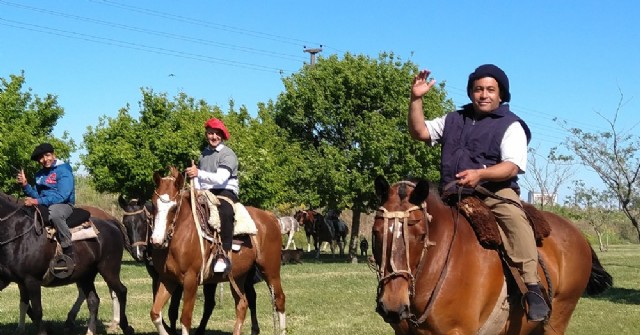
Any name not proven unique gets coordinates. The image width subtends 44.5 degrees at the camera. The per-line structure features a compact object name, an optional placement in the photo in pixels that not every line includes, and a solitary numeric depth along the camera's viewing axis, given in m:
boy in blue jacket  11.24
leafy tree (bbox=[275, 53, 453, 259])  34.97
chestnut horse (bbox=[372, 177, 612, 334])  4.98
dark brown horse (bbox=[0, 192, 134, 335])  10.95
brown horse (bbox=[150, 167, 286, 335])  9.80
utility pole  46.06
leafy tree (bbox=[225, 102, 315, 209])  30.98
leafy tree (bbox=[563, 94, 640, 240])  29.61
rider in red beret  10.49
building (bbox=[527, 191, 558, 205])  55.84
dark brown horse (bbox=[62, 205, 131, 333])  12.62
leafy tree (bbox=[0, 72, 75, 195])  26.75
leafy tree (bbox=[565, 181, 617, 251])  54.88
